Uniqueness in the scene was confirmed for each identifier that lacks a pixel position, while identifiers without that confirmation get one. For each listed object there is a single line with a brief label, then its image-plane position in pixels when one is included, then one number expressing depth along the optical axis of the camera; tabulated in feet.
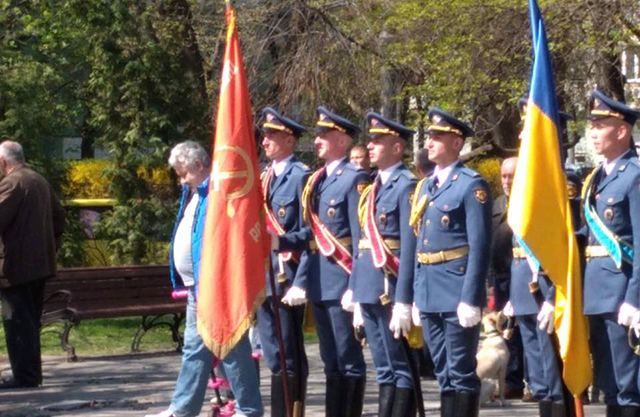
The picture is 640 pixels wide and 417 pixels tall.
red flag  42.56
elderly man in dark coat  59.93
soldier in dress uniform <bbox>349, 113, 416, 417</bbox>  43.73
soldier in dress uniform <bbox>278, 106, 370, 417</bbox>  45.81
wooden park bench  71.86
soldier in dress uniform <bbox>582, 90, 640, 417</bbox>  36.99
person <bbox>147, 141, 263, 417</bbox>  45.77
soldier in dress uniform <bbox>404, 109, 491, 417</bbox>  40.79
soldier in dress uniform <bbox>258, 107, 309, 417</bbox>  47.03
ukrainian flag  37.36
